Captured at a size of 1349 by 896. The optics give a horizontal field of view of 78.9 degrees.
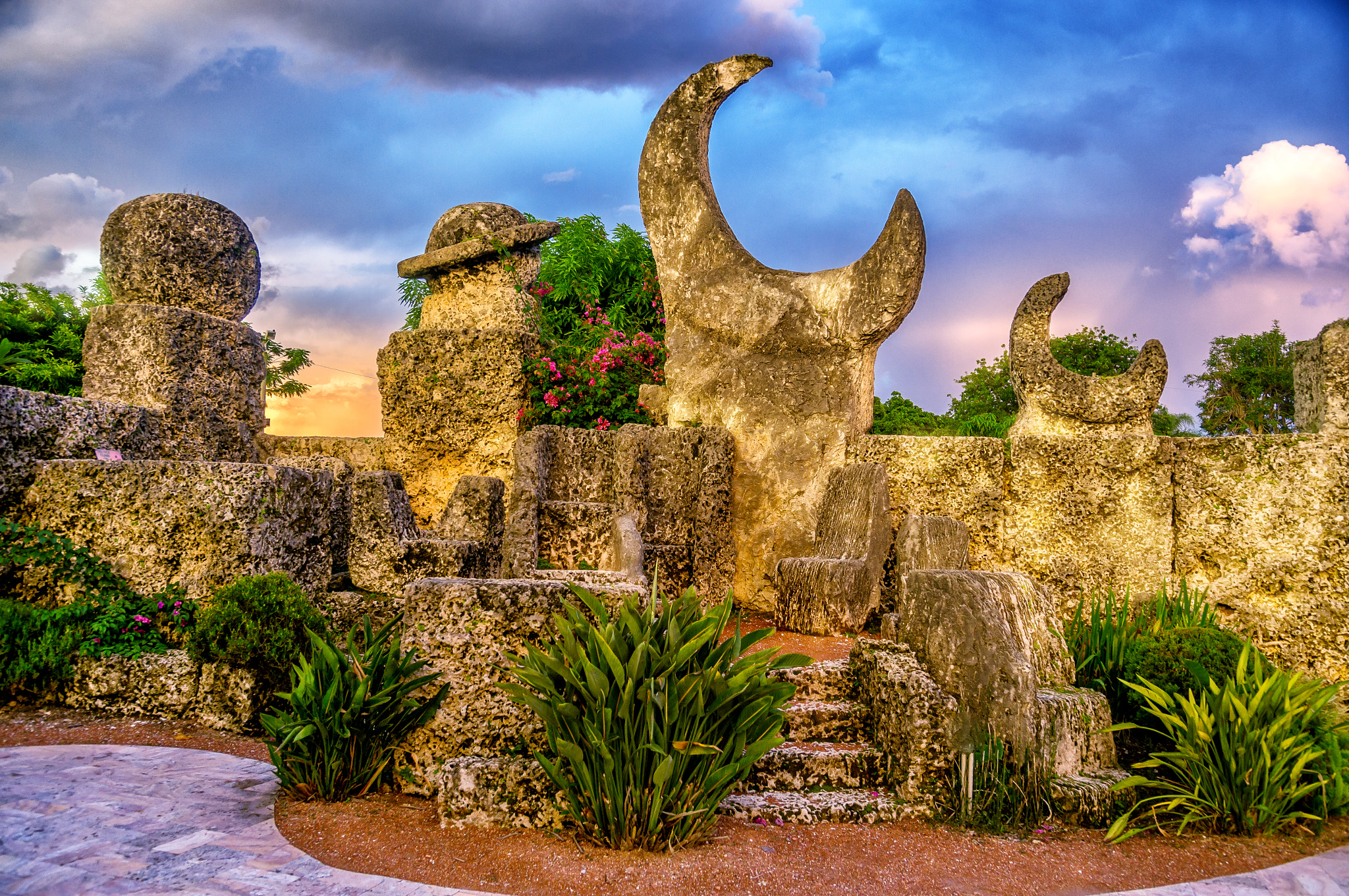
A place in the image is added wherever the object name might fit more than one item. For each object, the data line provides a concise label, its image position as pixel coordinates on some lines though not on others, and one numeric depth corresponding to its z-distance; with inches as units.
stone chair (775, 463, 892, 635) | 227.5
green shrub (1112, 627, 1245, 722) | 164.6
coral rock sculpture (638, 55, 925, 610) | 271.6
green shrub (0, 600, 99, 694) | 167.3
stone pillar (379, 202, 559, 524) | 299.6
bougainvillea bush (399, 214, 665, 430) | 304.0
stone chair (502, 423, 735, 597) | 245.4
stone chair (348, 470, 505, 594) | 226.8
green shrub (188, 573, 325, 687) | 168.4
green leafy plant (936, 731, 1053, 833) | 143.2
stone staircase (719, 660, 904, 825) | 143.6
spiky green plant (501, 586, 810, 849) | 120.4
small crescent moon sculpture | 250.8
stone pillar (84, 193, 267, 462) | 232.4
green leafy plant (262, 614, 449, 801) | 134.4
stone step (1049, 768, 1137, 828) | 145.3
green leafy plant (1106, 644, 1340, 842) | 141.5
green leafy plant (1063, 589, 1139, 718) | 179.5
